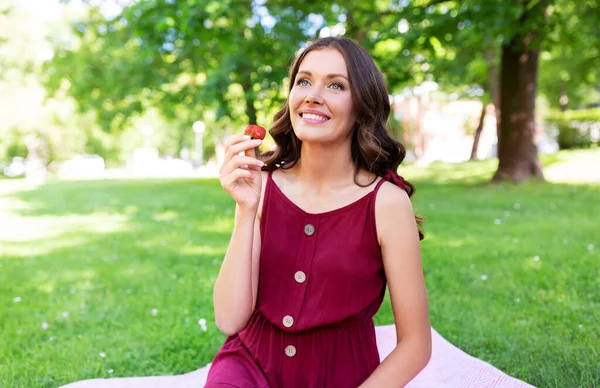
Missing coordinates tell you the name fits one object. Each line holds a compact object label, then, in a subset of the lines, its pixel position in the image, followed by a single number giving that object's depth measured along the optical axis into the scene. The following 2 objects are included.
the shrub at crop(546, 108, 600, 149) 21.45
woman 2.26
